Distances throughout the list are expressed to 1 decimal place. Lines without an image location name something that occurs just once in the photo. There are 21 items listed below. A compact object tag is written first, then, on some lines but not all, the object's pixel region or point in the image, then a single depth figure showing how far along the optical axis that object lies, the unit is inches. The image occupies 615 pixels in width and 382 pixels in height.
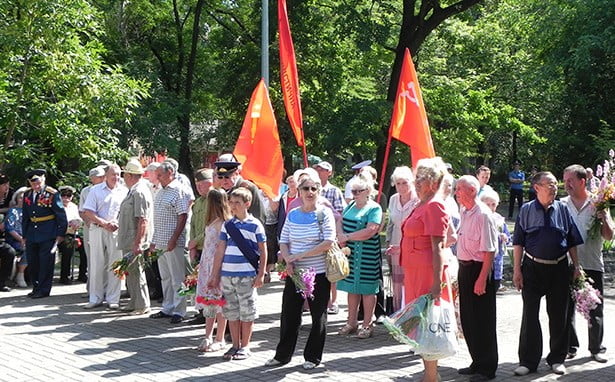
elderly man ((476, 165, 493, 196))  451.1
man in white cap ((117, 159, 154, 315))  412.8
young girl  325.1
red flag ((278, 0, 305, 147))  457.4
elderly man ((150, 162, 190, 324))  396.8
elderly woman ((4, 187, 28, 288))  512.4
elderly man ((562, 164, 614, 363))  314.2
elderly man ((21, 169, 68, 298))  471.2
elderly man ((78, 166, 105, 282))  455.1
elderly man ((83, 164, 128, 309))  440.5
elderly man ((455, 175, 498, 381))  287.7
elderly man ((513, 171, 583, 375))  292.5
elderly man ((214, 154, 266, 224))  355.6
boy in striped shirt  312.8
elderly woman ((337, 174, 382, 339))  357.1
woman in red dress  259.8
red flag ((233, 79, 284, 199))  424.5
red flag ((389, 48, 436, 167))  397.4
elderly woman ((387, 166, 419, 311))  352.8
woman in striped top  303.6
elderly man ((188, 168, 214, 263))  373.7
